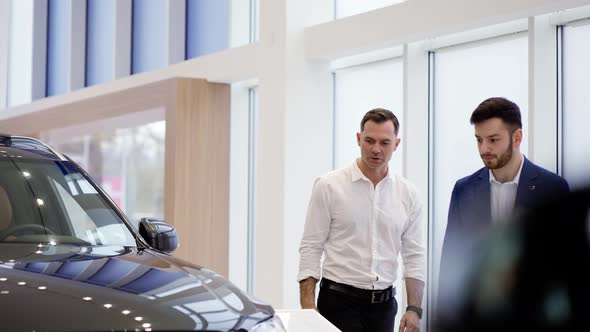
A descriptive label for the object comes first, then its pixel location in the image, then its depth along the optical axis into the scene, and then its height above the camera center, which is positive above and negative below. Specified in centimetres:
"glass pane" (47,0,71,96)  1314 +218
